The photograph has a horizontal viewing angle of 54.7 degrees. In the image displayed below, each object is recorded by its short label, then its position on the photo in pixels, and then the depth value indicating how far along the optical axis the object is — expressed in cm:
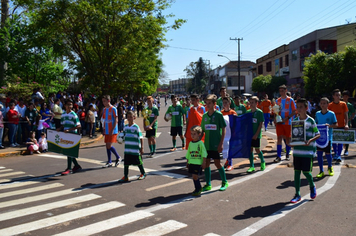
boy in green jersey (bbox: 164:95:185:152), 1212
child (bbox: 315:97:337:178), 793
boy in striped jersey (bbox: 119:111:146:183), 794
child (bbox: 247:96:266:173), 871
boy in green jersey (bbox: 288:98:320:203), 607
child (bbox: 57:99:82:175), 929
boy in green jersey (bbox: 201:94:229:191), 690
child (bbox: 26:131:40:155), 1301
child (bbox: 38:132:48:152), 1342
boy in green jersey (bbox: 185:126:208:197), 654
